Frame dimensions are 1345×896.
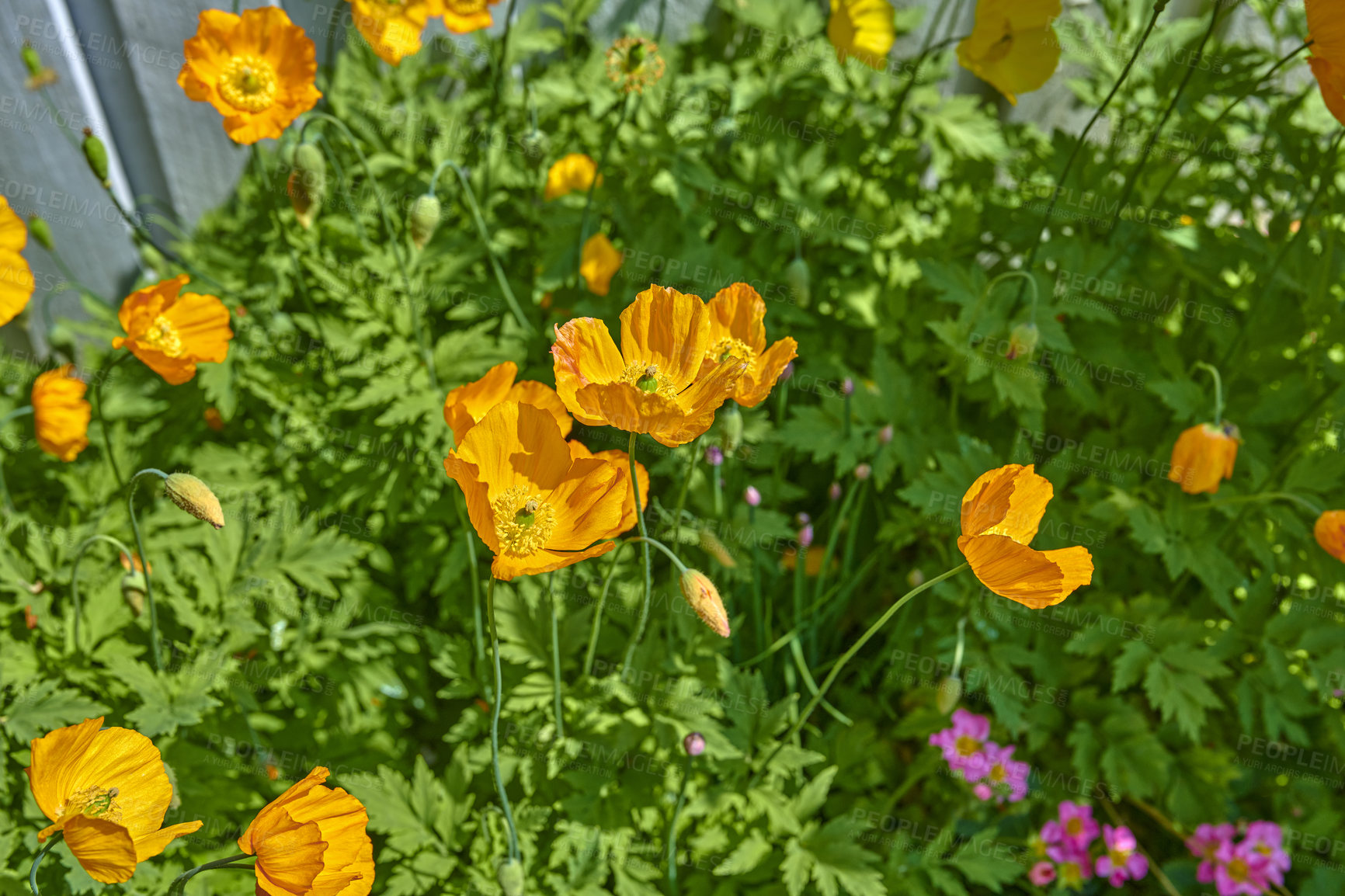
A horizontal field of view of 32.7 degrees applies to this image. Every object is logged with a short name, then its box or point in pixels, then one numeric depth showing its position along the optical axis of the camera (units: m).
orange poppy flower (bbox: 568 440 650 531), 0.67
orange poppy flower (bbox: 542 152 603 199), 0.87
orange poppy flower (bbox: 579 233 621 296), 0.83
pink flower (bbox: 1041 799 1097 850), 0.85
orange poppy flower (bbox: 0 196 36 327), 0.73
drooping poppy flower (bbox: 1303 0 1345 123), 0.73
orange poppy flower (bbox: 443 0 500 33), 0.83
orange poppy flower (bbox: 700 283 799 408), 0.68
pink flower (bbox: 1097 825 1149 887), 0.85
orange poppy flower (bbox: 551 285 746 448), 0.63
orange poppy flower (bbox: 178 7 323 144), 0.78
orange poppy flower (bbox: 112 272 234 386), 0.75
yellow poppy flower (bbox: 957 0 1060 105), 0.80
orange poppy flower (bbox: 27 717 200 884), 0.61
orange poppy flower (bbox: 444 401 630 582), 0.65
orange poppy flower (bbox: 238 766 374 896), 0.62
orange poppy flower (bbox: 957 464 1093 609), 0.64
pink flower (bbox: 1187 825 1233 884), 0.86
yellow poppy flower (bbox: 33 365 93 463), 0.77
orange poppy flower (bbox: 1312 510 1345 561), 0.76
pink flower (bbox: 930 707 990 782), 0.84
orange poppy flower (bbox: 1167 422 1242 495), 0.79
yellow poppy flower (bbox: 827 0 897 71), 0.86
